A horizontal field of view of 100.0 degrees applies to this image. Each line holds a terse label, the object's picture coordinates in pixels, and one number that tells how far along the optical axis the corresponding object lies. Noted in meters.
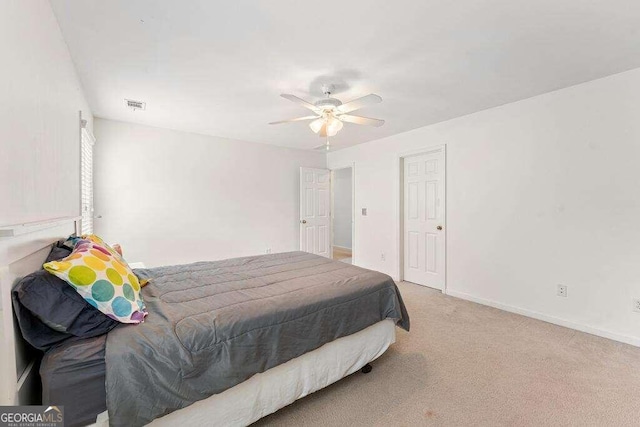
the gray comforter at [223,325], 1.14
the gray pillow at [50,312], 1.04
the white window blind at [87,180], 2.69
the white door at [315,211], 5.27
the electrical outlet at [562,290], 2.72
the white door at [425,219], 3.81
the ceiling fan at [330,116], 2.43
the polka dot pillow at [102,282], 1.17
